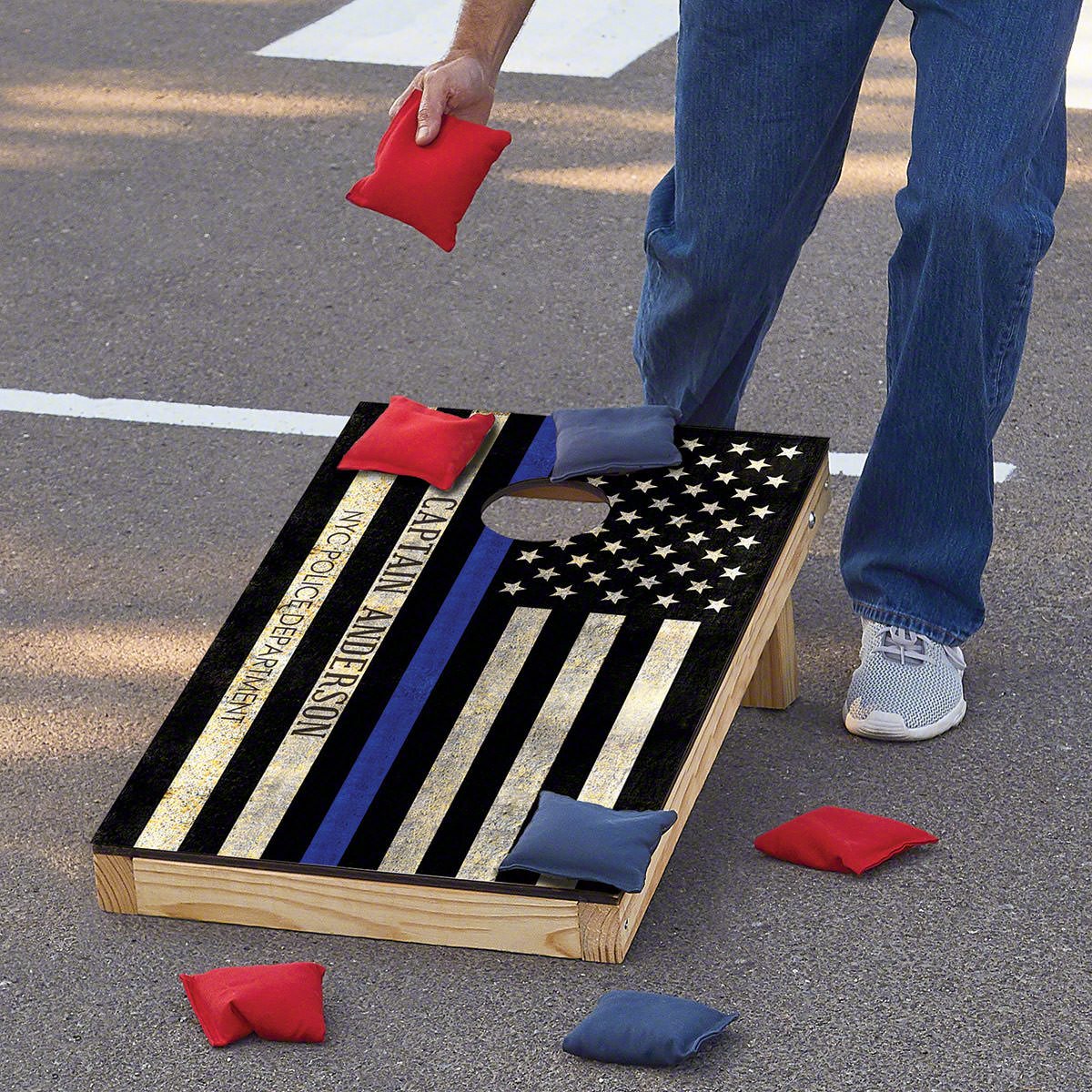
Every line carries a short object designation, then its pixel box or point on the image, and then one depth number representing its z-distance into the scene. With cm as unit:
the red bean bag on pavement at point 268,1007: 362
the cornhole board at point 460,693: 378
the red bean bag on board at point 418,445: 474
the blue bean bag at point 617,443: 471
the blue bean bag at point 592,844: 359
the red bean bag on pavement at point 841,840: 405
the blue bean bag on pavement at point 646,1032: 351
